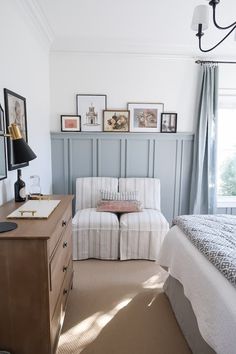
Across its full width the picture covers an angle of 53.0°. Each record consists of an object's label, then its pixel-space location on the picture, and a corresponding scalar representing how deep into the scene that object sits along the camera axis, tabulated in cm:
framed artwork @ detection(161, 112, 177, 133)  353
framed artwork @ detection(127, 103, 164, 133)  350
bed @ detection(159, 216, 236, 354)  108
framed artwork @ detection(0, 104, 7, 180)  178
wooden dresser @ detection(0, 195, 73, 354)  122
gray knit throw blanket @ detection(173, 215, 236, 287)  128
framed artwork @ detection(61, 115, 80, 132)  345
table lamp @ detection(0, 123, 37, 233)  143
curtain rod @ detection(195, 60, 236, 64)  338
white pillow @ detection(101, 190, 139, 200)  320
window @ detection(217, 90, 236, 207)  363
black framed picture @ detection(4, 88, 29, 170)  192
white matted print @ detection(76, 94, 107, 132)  345
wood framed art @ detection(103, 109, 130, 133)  348
